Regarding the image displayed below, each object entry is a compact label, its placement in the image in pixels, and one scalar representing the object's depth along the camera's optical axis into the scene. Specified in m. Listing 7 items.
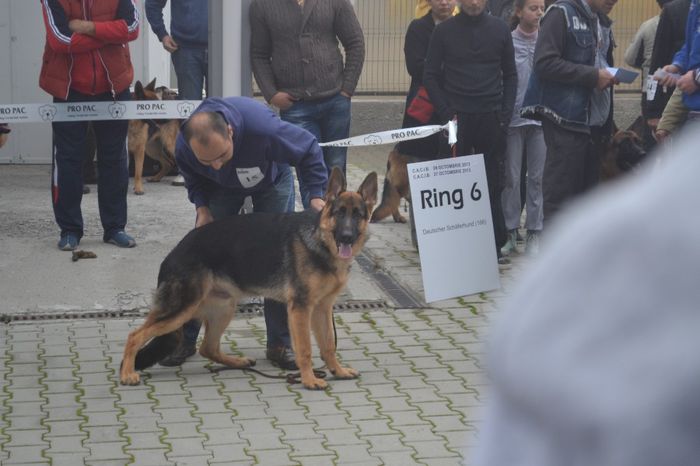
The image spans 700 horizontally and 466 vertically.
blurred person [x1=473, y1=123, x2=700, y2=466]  1.61
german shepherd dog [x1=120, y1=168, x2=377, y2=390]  11.35
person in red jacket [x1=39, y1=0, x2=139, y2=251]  16.64
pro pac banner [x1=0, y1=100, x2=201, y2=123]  16.97
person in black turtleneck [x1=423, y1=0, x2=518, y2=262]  16.37
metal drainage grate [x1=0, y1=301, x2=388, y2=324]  14.05
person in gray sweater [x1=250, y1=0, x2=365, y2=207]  16.12
